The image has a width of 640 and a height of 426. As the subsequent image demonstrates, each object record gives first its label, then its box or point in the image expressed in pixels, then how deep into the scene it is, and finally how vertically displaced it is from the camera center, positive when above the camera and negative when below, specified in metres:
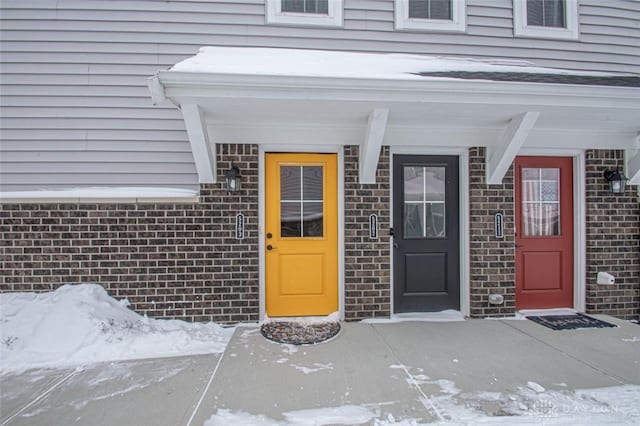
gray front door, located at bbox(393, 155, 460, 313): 4.04 -0.21
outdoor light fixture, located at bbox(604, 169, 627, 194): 4.05 +0.46
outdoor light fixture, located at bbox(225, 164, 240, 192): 3.64 +0.44
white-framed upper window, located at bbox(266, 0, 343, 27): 3.96 +2.52
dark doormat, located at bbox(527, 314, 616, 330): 3.71 -1.22
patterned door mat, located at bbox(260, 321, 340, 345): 3.32 -1.22
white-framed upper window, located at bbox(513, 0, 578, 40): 4.28 +2.65
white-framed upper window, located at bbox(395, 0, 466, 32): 4.11 +2.59
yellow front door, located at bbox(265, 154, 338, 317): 3.92 -0.20
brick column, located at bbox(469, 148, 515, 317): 4.00 -0.37
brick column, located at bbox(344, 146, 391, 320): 3.87 -0.34
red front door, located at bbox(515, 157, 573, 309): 4.19 -0.21
